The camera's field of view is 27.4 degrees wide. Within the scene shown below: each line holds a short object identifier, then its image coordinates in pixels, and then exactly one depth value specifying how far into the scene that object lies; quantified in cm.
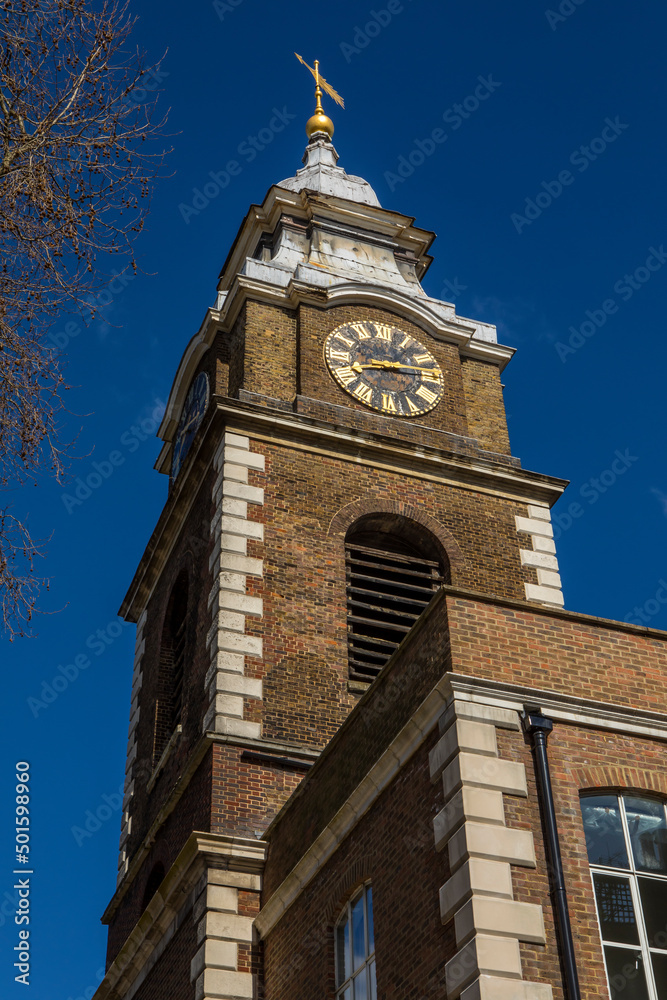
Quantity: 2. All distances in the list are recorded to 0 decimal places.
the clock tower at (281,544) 1791
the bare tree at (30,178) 978
